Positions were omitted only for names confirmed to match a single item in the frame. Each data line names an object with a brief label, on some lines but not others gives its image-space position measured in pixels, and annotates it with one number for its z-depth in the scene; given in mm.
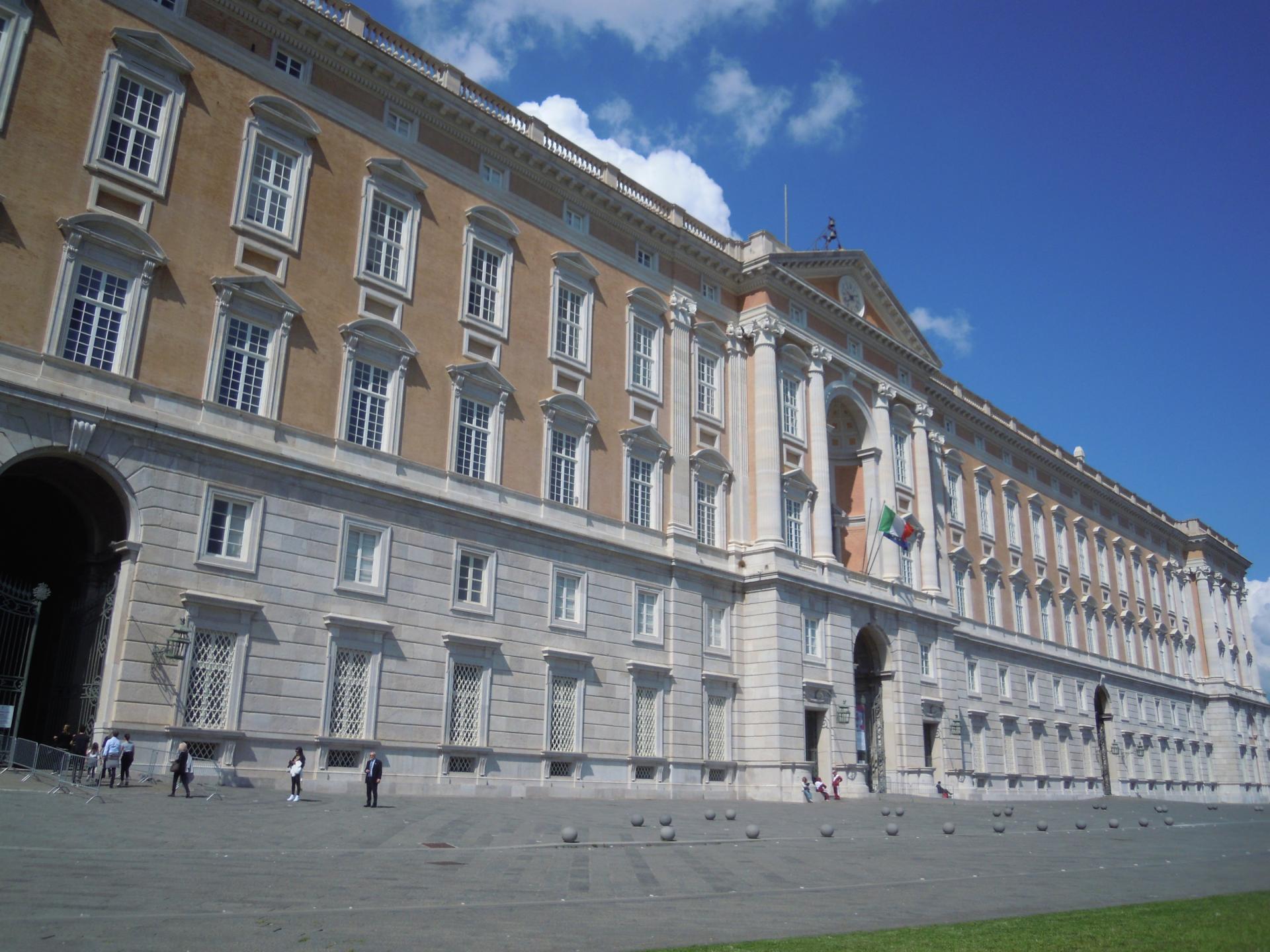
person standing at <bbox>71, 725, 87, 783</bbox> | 22564
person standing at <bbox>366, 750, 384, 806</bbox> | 24016
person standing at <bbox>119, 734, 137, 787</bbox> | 21984
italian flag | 45500
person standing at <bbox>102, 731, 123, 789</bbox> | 22391
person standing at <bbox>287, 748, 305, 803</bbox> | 23969
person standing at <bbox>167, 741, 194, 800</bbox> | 21859
